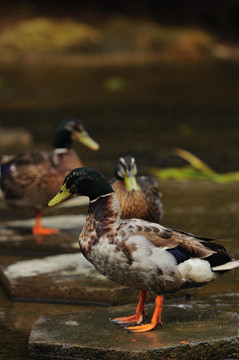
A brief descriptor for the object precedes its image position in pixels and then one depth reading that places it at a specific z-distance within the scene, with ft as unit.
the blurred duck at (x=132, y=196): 35.45
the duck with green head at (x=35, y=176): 39.47
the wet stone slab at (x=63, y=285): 31.35
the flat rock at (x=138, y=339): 24.94
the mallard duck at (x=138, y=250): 25.46
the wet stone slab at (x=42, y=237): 37.42
